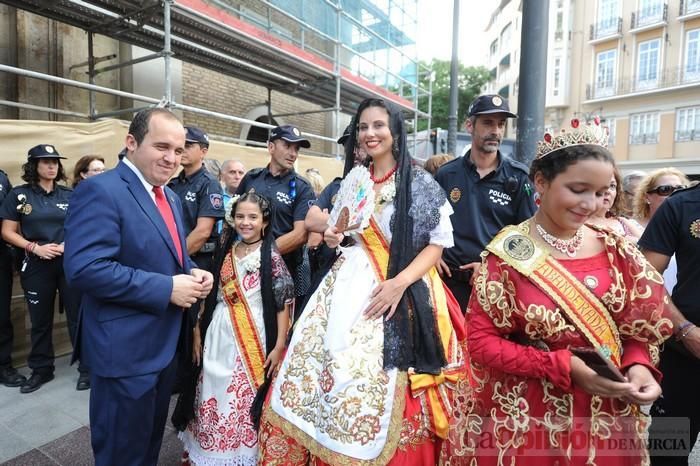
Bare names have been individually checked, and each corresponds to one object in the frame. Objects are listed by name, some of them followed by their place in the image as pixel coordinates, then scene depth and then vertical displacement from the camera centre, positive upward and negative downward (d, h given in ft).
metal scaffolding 18.93 +8.35
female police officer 13.32 -1.34
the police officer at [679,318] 7.12 -1.71
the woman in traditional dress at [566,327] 4.88 -1.35
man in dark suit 6.19 -1.23
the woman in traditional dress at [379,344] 6.36 -2.16
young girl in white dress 8.29 -2.76
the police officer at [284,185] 11.68 +0.45
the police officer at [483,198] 9.87 +0.18
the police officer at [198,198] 11.22 +0.04
